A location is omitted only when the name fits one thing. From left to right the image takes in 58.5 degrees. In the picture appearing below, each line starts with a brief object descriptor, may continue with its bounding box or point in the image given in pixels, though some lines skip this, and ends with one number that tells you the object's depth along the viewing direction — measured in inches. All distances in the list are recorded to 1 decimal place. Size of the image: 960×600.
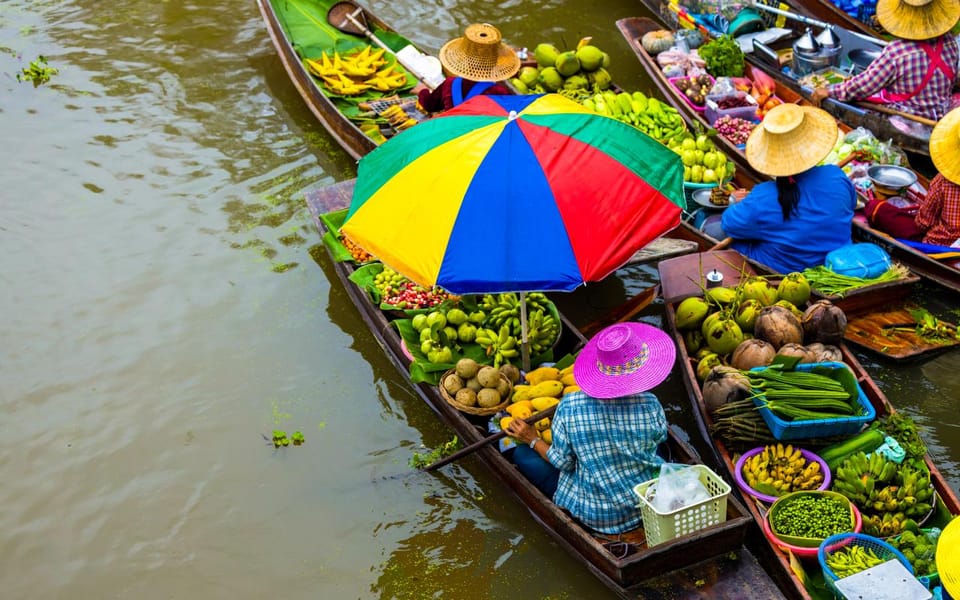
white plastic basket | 156.5
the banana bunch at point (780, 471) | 172.9
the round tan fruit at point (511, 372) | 204.5
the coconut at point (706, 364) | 200.7
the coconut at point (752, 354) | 194.4
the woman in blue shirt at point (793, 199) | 219.8
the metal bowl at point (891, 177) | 261.4
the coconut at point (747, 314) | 209.0
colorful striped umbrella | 169.6
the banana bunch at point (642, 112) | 288.4
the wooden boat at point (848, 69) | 283.1
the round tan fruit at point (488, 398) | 195.8
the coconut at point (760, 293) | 216.1
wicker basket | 195.8
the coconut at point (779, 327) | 201.8
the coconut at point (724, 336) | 204.8
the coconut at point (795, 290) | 214.5
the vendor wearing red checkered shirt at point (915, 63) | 268.4
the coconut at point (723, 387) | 185.2
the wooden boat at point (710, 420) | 159.2
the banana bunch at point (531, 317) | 212.5
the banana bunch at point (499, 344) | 209.0
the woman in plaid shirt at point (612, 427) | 157.8
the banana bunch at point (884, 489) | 164.9
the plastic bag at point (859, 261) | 228.2
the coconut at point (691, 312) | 211.9
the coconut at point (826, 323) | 203.3
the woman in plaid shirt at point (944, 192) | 229.0
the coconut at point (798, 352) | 192.4
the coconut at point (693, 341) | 211.0
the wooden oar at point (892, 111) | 280.1
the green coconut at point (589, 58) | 316.5
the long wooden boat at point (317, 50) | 305.7
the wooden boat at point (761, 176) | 236.4
